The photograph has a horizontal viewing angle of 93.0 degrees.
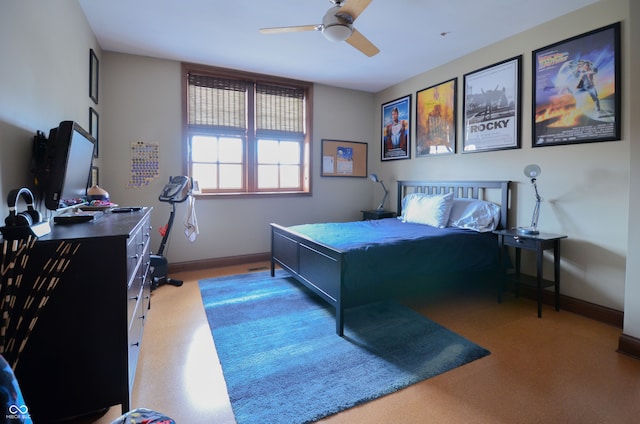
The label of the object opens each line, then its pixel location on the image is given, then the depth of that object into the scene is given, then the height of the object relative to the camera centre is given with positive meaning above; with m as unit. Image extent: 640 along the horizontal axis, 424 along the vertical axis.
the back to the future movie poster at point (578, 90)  2.50 +1.02
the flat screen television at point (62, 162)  1.64 +0.23
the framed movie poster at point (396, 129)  4.53 +1.16
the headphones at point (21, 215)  1.24 -0.05
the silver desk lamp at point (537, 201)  2.79 +0.03
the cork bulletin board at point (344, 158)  4.88 +0.75
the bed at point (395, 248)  2.38 -0.40
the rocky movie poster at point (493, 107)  3.16 +1.08
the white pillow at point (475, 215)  3.23 -0.12
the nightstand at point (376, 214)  4.70 -0.17
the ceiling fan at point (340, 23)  2.14 +1.38
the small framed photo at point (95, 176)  3.09 +0.28
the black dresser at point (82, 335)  1.29 -0.59
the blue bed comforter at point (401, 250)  2.37 -0.41
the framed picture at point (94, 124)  3.03 +0.81
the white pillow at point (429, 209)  3.45 -0.06
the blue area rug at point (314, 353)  1.64 -1.03
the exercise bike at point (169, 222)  3.37 -0.22
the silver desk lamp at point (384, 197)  4.93 +0.13
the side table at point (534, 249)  2.62 -0.43
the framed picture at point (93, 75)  2.99 +1.31
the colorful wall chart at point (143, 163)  3.72 +0.49
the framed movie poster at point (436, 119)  3.83 +1.13
